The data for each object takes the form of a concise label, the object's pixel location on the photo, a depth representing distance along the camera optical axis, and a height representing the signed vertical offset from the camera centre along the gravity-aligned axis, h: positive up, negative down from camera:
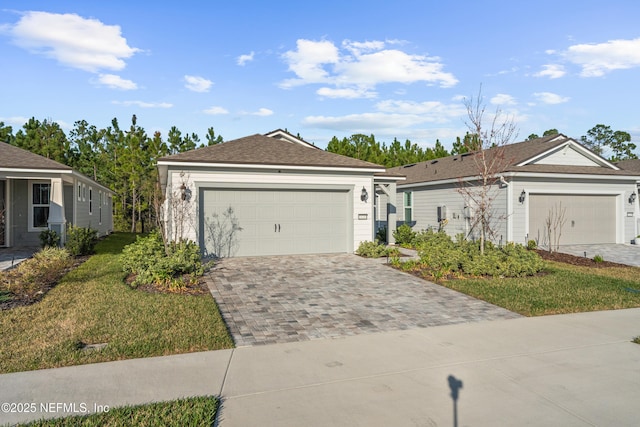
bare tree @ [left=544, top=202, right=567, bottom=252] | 16.08 -0.53
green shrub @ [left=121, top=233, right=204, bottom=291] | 8.80 -1.26
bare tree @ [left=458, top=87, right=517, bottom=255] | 12.16 +2.37
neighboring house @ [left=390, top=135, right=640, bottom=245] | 15.50 +0.45
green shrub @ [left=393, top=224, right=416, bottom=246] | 17.03 -1.18
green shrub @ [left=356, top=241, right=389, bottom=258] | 13.20 -1.39
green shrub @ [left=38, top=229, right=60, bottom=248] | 13.57 -1.00
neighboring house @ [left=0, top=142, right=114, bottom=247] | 13.75 +0.40
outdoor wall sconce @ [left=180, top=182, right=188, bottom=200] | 12.01 +0.47
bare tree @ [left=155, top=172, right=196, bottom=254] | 11.80 -0.14
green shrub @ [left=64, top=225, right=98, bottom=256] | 13.36 -1.09
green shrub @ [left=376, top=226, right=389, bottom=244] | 17.80 -1.22
